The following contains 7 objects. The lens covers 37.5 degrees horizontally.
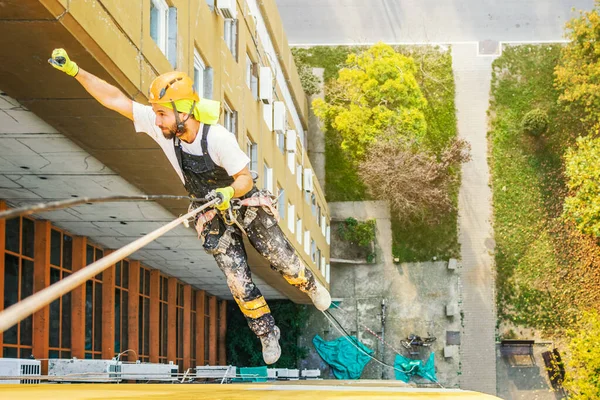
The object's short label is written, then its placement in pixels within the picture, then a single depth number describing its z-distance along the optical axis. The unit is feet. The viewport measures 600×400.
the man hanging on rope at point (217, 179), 24.49
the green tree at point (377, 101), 89.86
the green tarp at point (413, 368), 93.15
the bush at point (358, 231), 95.96
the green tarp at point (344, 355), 95.30
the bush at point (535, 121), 95.09
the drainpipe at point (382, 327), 95.96
